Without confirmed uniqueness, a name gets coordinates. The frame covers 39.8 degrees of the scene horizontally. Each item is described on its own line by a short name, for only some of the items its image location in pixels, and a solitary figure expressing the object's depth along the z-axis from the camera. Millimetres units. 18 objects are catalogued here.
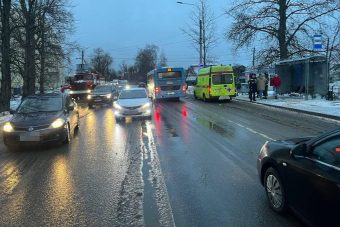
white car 20000
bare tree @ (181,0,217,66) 55844
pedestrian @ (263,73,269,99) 34956
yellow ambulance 34469
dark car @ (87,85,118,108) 32406
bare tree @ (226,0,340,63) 38469
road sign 24078
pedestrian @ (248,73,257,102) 34312
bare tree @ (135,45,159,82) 134375
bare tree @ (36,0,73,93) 35219
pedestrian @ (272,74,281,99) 33788
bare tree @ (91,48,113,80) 146750
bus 36375
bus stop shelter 31391
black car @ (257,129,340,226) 4609
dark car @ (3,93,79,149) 11953
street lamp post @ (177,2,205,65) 55672
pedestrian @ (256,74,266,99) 34656
